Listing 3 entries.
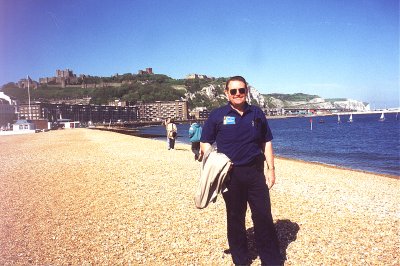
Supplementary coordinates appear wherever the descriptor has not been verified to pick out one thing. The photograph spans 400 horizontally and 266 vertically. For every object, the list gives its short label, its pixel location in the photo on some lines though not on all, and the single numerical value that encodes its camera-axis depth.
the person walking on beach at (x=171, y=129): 20.75
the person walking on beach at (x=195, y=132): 13.99
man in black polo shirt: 4.07
